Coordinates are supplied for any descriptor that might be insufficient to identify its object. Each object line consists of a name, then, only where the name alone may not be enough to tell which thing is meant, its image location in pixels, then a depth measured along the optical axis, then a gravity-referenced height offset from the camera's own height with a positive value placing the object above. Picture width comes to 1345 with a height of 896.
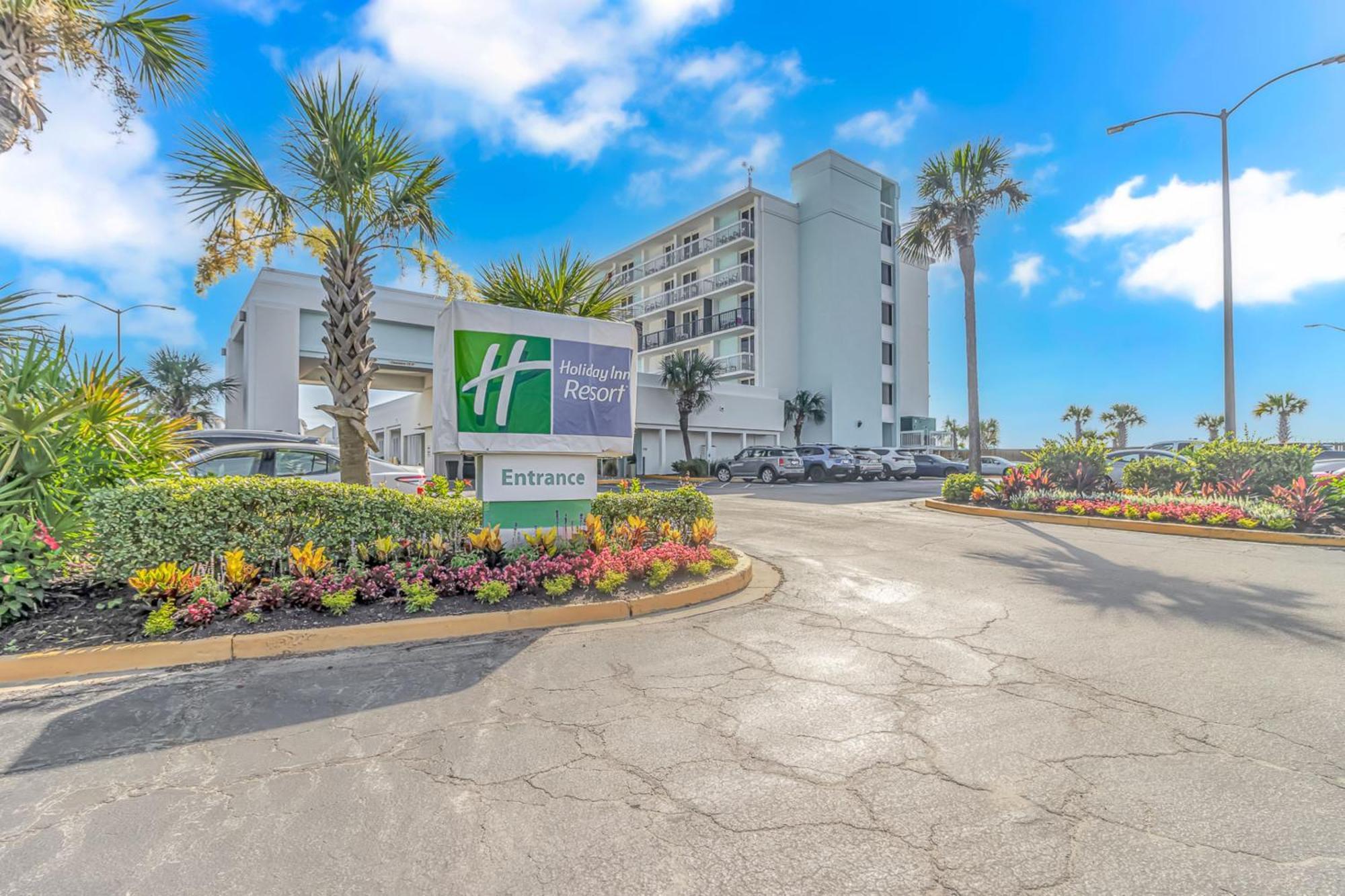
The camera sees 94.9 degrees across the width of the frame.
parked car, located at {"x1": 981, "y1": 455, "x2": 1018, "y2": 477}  28.42 -0.67
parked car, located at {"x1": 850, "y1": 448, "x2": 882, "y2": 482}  27.02 -0.51
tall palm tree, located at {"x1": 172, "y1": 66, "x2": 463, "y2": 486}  7.18 +3.08
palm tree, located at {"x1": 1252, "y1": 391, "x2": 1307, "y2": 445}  46.84 +3.28
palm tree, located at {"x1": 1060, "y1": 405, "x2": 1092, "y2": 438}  61.88 +3.58
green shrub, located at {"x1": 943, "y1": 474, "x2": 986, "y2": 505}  14.55 -0.82
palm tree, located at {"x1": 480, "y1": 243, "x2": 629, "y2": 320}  8.06 +2.21
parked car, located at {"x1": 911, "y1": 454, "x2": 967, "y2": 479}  30.30 -0.67
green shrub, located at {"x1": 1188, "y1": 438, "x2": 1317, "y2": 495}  11.20 -0.26
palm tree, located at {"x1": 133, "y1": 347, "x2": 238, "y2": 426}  33.03 +4.30
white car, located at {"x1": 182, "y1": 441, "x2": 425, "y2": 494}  8.77 -0.10
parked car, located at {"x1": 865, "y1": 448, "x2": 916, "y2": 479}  29.00 -0.62
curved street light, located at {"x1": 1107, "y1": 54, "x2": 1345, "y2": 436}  13.14 +2.98
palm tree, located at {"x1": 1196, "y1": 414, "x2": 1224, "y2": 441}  52.30 +2.39
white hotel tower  36.81 +9.61
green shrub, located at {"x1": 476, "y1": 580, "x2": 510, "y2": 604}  5.21 -1.17
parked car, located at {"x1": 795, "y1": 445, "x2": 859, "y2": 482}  26.09 -0.45
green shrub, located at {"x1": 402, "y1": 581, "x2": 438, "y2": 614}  4.98 -1.15
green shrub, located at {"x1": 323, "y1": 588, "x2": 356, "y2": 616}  4.83 -1.15
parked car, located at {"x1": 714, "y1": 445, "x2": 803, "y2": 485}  25.19 -0.51
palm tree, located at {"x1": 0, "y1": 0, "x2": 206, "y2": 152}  5.83 +4.39
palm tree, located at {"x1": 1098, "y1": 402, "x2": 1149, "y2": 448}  62.50 +3.36
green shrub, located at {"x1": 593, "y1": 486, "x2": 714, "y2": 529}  7.18 -0.63
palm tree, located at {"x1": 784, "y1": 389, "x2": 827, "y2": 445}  36.47 +2.61
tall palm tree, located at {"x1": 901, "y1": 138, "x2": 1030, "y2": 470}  18.81 +7.72
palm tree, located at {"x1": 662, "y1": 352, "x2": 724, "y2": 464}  29.97 +3.52
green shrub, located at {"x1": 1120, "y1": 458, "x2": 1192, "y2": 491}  12.92 -0.51
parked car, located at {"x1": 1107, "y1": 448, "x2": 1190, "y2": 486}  18.48 -0.18
